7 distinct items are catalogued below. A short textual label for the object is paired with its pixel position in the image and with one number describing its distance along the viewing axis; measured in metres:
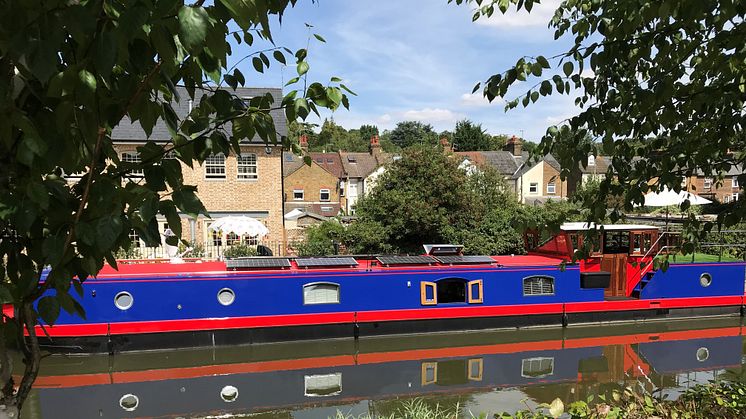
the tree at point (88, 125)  1.18
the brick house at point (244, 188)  18.41
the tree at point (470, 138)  53.44
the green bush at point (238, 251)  16.39
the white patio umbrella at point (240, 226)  14.98
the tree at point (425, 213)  15.26
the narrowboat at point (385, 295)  9.83
